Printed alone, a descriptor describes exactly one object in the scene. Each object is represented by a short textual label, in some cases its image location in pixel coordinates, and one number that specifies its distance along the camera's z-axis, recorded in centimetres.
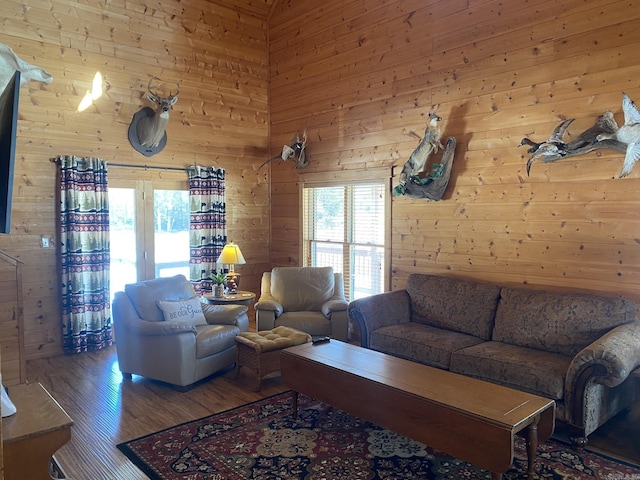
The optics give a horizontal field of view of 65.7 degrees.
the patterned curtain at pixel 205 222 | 643
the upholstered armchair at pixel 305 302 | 517
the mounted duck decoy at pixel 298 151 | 663
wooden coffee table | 260
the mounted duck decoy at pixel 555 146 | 409
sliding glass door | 592
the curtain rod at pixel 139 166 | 539
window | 583
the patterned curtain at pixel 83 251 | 538
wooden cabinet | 203
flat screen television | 186
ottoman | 429
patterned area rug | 298
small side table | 534
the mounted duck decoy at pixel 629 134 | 364
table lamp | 549
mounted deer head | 590
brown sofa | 328
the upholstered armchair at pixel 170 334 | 430
